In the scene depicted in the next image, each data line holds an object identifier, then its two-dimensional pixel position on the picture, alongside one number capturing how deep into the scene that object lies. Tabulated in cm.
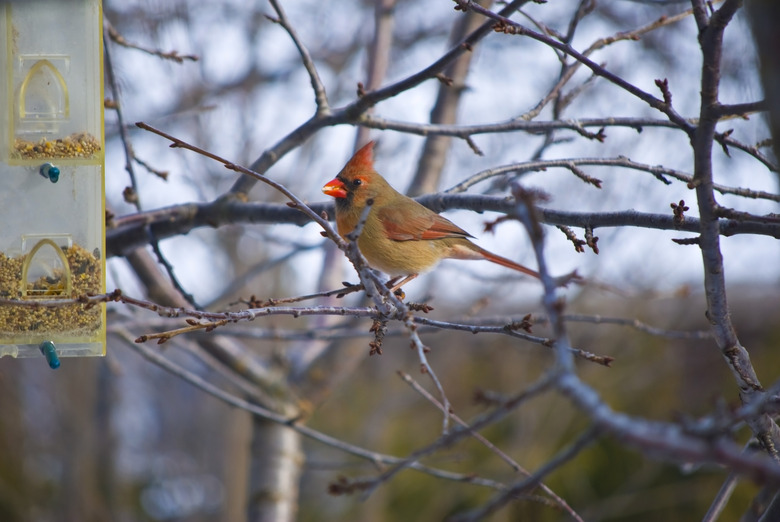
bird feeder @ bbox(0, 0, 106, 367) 431
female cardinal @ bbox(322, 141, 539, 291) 578
